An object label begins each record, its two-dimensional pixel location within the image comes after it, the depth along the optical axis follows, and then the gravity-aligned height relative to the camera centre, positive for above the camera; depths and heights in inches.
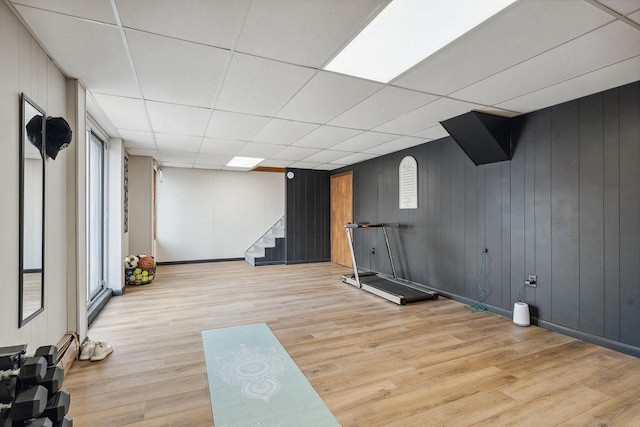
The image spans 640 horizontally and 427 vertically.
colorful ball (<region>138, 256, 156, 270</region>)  225.3 -35.8
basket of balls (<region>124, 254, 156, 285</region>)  217.2 -39.7
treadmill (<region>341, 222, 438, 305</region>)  182.9 -49.2
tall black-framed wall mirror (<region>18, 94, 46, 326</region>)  78.8 +1.1
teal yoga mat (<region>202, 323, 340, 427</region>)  78.6 -52.2
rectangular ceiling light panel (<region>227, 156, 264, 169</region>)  261.3 +47.4
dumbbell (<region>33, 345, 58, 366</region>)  45.7 -20.7
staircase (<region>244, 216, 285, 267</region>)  307.2 -39.2
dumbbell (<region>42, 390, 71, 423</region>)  42.3 -26.9
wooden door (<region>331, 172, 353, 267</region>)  302.8 +0.5
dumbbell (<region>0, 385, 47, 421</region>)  38.3 -24.0
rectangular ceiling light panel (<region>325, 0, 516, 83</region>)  71.6 +48.2
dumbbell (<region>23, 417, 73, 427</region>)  38.5 -26.2
